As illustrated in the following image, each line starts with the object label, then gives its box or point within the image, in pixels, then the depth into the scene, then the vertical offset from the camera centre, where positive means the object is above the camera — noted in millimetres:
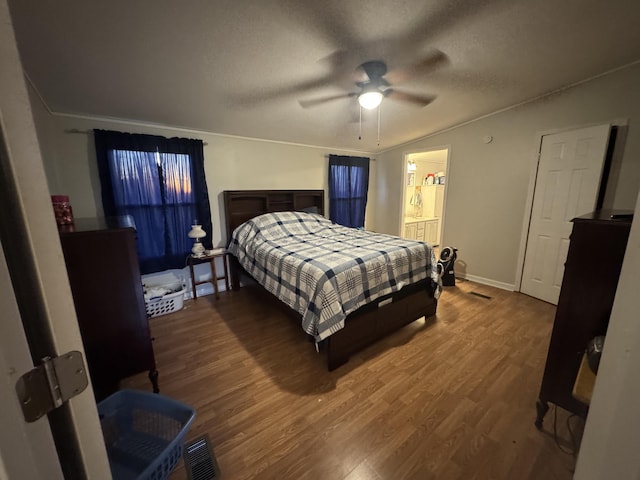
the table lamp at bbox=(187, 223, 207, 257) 2940 -466
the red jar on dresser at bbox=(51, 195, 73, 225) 1363 -65
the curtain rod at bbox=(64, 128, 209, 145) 2354 +633
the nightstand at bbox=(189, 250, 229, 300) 3034 -870
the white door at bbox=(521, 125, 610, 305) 2547 -64
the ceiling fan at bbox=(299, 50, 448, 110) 1917 +972
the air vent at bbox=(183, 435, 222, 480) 1219 -1348
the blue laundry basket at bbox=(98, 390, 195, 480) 1105 -1116
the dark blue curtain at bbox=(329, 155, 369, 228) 4285 +90
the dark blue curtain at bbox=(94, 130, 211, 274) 2531 +83
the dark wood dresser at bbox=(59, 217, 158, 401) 1287 -558
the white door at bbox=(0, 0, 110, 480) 355 -152
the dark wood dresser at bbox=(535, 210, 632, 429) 1101 -495
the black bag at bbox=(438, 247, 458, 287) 3516 -1073
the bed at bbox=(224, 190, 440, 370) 1836 -694
